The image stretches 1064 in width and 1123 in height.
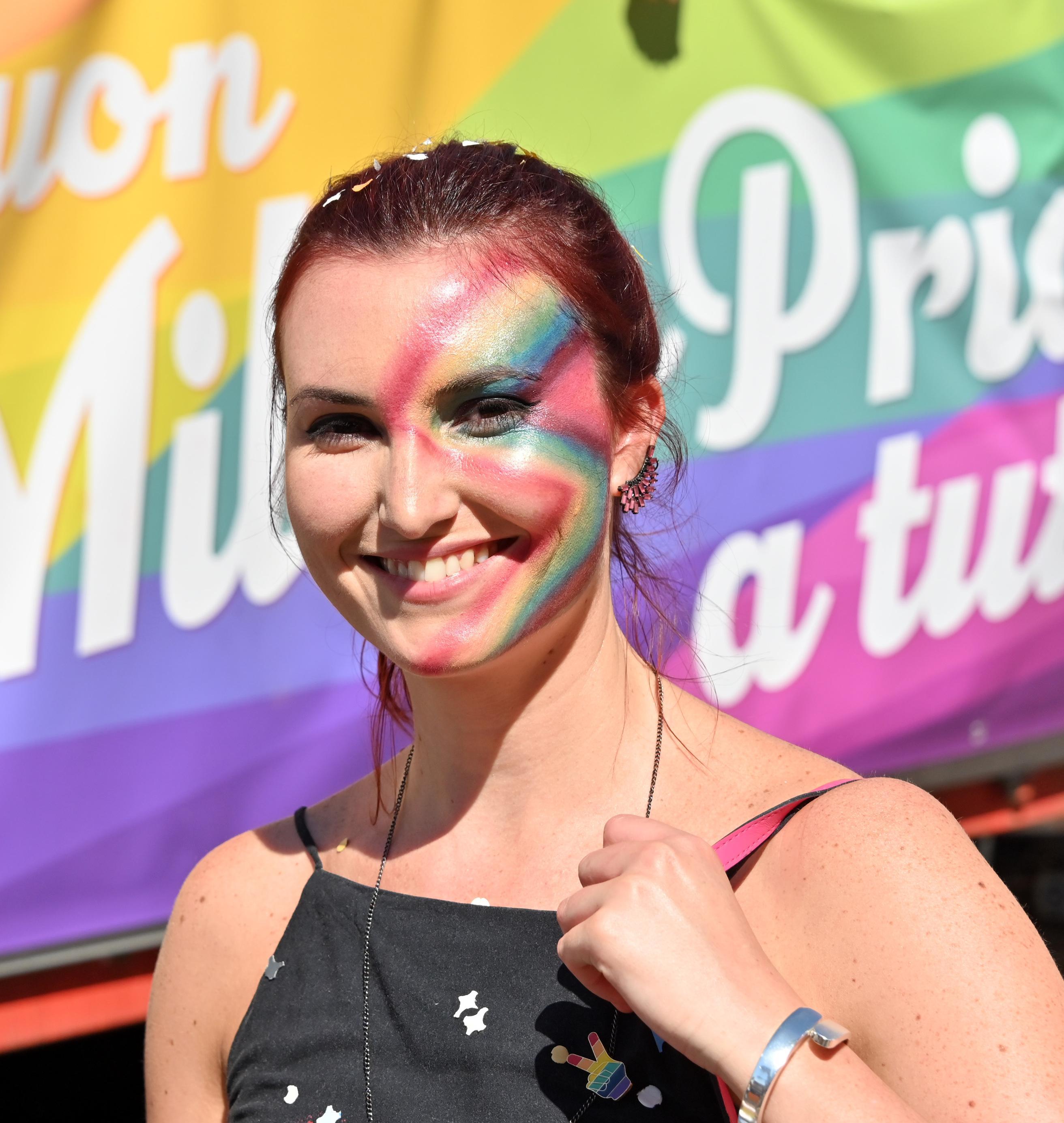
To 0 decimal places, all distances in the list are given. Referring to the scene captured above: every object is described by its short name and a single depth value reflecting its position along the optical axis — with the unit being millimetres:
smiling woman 1103
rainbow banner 2189
